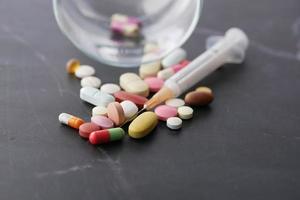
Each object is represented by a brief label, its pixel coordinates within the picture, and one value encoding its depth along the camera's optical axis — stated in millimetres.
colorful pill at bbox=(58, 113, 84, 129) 341
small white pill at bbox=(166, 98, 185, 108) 365
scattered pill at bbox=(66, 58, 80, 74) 393
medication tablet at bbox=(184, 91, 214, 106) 365
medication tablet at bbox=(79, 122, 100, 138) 333
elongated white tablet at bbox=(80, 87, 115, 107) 361
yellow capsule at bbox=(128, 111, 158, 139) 337
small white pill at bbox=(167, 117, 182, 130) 346
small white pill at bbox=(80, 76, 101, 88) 380
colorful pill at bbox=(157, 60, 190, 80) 390
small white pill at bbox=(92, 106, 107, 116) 352
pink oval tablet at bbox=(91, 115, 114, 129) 341
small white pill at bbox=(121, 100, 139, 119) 352
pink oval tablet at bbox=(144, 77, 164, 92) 379
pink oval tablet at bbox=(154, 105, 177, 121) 354
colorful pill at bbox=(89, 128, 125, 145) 328
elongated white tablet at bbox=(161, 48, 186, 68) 403
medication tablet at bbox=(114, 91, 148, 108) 364
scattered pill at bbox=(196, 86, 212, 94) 379
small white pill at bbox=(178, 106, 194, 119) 355
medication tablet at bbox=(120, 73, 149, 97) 373
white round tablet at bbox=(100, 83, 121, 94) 374
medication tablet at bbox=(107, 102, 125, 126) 344
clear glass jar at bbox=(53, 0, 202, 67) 397
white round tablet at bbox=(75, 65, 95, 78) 389
